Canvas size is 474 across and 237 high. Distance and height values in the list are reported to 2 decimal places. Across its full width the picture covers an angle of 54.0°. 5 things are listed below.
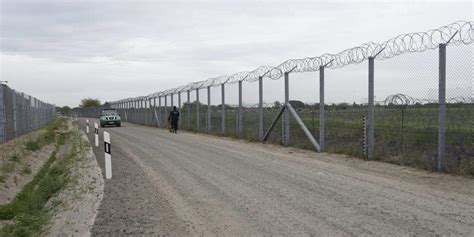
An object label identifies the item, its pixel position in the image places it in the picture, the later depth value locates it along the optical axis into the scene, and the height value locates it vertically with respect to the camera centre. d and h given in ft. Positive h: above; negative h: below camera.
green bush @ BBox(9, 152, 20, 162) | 42.71 -4.51
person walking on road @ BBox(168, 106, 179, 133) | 91.45 -2.44
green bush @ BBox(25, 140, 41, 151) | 53.27 -4.34
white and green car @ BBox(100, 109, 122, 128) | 133.49 -3.27
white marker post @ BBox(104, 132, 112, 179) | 33.17 -4.07
